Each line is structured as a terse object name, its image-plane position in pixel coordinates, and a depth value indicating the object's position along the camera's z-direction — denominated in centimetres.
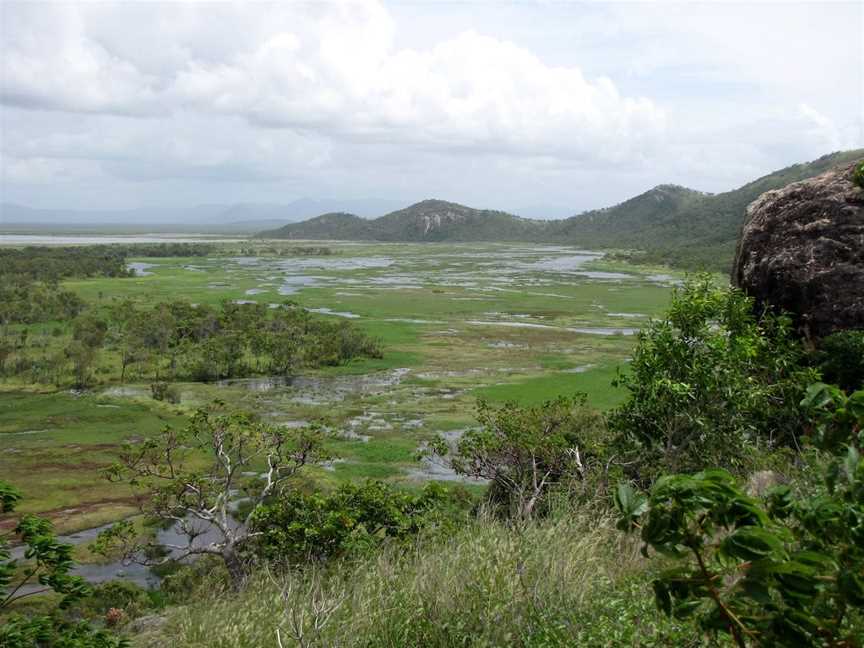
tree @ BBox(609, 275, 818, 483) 1112
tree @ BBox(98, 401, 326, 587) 1633
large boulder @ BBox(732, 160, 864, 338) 1611
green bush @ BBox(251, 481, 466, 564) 1539
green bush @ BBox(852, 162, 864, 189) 1192
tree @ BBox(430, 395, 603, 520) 1780
